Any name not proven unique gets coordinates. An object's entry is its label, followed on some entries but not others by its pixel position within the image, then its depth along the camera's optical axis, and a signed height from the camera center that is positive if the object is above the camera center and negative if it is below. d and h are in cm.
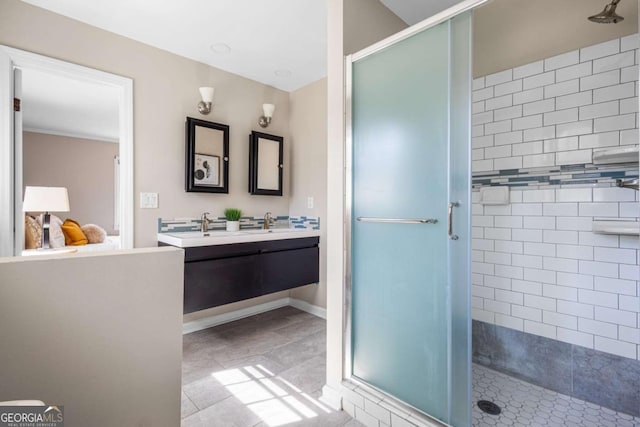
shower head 151 +98
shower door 130 -4
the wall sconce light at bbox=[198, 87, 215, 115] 266 +97
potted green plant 285 -8
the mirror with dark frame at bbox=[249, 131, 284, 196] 305 +48
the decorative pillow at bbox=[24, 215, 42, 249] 326 -27
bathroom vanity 222 -43
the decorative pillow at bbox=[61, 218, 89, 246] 396 -31
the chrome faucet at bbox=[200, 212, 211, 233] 273 -11
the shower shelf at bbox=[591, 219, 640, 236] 151 -8
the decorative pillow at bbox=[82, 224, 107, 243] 436 -32
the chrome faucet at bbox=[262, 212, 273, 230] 318 -11
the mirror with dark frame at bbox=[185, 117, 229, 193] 262 +48
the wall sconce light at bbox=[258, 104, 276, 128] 310 +98
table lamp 270 +9
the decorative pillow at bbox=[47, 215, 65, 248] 360 -29
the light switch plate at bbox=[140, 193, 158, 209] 242 +8
